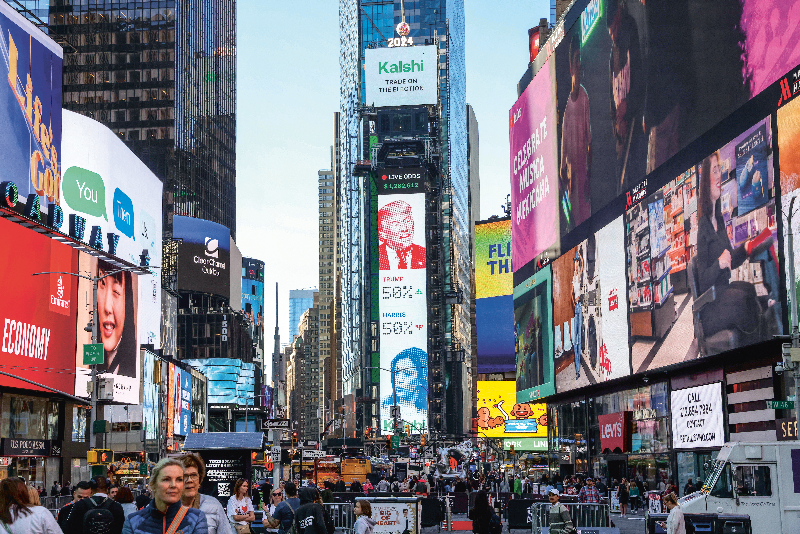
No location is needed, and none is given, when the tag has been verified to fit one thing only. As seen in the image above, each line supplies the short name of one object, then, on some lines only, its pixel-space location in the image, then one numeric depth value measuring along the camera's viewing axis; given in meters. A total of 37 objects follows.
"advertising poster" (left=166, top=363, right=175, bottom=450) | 104.81
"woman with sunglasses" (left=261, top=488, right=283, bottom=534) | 19.64
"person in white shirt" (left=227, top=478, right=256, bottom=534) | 18.56
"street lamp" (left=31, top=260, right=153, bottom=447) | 36.14
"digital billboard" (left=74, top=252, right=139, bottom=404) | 73.56
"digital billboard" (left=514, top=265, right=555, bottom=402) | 75.38
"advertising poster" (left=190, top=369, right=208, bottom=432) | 129.00
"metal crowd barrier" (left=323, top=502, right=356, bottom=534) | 28.70
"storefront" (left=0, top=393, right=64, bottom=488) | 63.75
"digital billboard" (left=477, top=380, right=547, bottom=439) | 132.25
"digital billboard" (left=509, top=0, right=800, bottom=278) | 43.16
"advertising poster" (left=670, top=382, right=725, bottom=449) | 50.41
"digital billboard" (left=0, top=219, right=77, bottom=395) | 60.66
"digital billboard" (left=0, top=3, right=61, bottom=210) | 61.34
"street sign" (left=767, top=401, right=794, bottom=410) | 28.55
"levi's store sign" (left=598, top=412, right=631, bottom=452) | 61.06
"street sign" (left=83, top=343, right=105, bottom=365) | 36.91
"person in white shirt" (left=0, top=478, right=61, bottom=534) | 9.81
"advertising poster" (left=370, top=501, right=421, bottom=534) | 25.41
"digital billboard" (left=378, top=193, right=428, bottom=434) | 180.12
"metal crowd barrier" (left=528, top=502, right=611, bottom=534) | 27.73
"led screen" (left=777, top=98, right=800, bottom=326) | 38.84
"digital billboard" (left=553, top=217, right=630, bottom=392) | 58.41
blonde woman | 7.66
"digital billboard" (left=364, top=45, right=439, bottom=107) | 192.38
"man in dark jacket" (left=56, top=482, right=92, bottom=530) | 15.20
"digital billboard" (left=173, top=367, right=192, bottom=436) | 110.84
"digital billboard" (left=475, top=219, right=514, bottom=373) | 151.50
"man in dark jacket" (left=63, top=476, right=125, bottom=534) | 14.62
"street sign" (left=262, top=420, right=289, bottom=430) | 36.25
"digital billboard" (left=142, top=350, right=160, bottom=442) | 91.56
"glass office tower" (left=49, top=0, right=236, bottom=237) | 158.00
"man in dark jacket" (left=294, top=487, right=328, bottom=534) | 16.45
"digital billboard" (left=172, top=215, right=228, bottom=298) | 157.88
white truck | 22.20
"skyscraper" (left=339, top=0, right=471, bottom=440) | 194.50
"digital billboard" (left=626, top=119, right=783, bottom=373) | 41.50
